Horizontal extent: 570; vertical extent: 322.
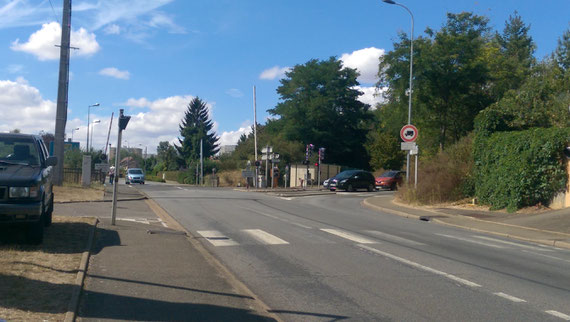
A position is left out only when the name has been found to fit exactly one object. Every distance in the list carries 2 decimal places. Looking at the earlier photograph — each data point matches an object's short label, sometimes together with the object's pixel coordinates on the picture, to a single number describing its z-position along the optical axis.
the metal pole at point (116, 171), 12.16
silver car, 49.59
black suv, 8.20
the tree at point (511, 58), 42.65
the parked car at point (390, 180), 40.38
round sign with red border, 23.69
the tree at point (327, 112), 62.28
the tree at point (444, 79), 36.12
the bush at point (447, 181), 22.89
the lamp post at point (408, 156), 24.33
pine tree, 97.19
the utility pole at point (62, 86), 24.34
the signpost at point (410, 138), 23.36
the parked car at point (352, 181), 36.72
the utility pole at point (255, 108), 47.72
